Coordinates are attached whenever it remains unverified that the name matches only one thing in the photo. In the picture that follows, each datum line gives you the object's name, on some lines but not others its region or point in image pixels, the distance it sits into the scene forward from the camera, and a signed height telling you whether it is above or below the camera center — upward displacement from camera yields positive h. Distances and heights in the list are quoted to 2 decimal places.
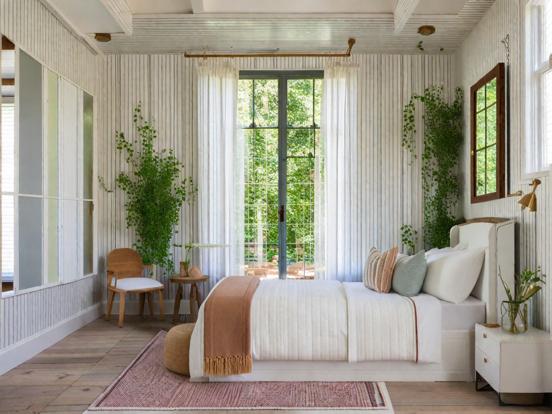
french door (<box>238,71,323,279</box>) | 6.11 +0.47
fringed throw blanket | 3.53 -0.89
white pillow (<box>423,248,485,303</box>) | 3.75 -0.50
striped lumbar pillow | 4.07 -0.52
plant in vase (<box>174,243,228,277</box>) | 5.58 -0.52
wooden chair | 5.34 -0.77
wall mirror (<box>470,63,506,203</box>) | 4.29 +0.62
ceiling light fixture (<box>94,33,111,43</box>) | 5.41 +1.78
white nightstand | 3.14 -0.95
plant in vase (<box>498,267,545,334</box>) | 3.36 -0.62
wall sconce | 3.55 +0.05
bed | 3.60 -0.88
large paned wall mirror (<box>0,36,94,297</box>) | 4.06 +0.29
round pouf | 3.76 -1.04
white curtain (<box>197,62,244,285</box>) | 5.96 +0.39
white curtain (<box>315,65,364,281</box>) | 5.91 +0.28
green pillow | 3.91 -0.52
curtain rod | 5.89 +1.73
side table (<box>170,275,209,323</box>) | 5.46 -0.92
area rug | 3.18 -1.22
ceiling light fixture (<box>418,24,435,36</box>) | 5.18 +1.77
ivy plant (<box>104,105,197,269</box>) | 5.82 +0.20
